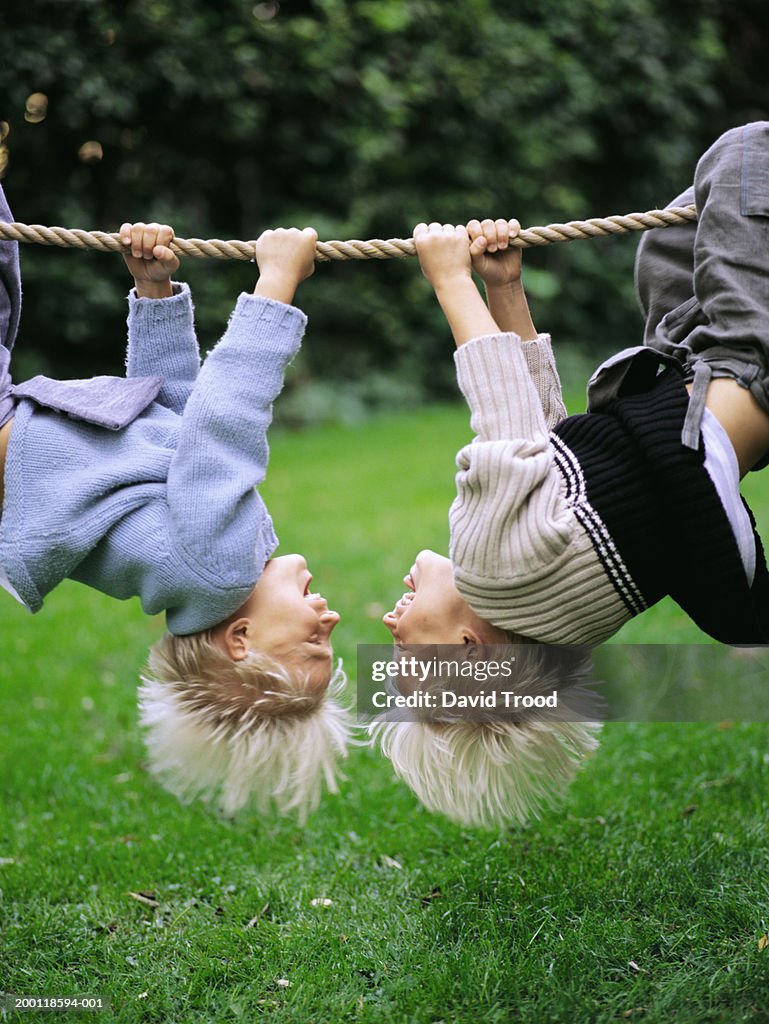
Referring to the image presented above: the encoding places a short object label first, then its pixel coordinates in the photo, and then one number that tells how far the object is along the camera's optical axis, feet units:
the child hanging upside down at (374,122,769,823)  7.24
